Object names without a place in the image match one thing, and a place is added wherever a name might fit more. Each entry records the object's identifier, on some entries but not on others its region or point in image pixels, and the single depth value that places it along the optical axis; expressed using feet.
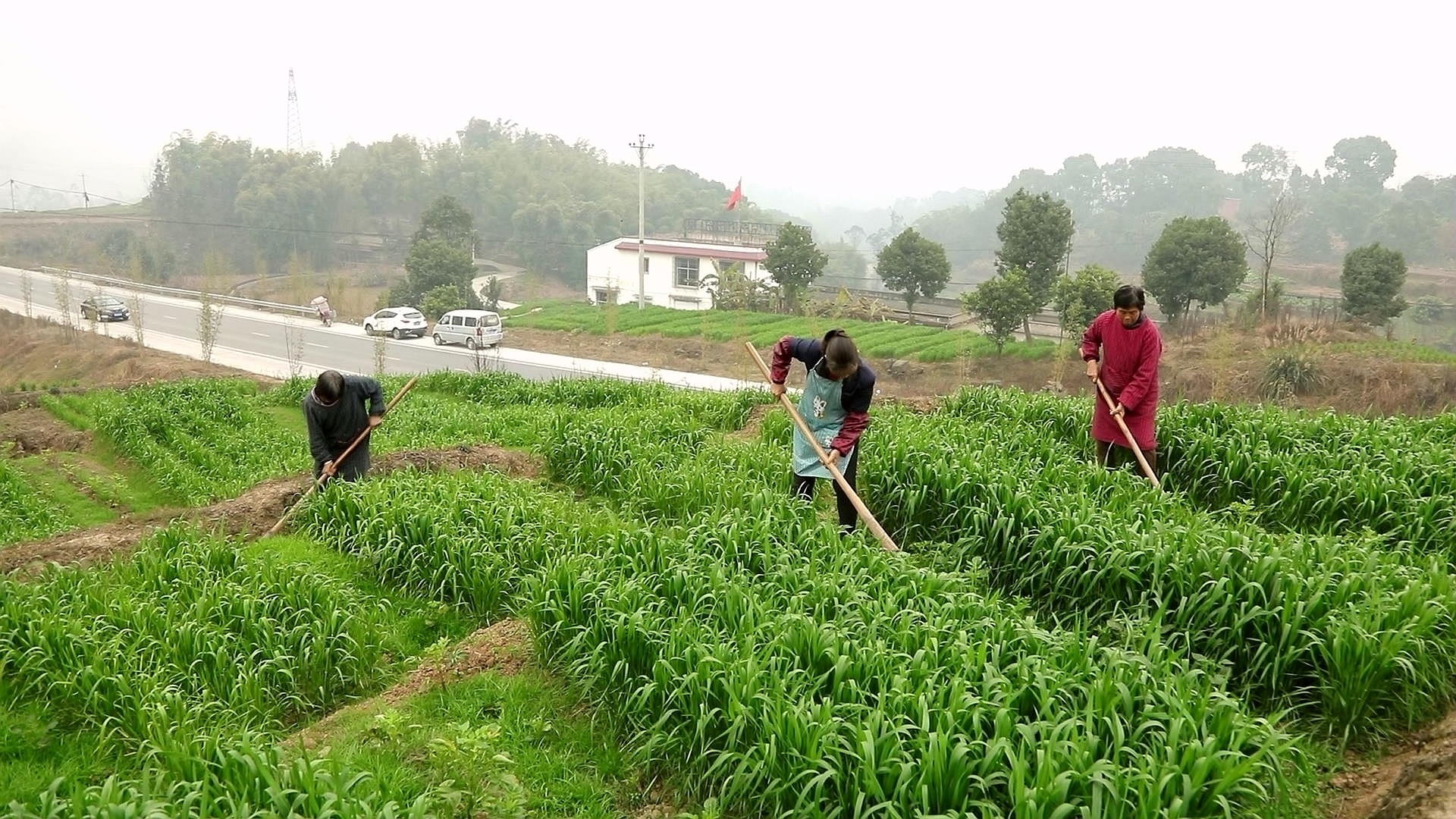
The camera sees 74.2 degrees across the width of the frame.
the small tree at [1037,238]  75.87
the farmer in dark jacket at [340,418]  21.89
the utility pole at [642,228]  103.55
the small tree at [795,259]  96.07
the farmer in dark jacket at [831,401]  18.51
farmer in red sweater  21.83
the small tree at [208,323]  68.95
